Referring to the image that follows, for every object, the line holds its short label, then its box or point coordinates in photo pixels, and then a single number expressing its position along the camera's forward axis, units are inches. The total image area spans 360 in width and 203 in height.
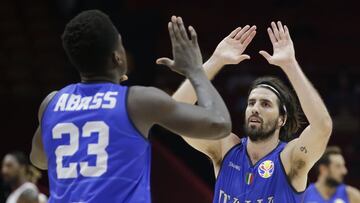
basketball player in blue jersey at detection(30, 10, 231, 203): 252.2
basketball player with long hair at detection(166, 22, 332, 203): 369.4
